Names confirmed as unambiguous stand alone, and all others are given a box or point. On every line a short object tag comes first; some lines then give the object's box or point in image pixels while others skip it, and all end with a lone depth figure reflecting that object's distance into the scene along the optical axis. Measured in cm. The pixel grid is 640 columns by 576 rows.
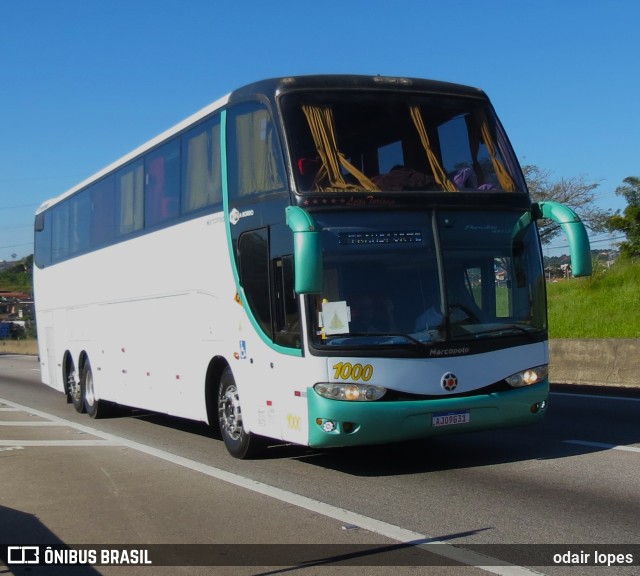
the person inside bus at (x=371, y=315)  941
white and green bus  941
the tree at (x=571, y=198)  4738
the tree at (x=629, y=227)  4112
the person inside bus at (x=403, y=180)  979
